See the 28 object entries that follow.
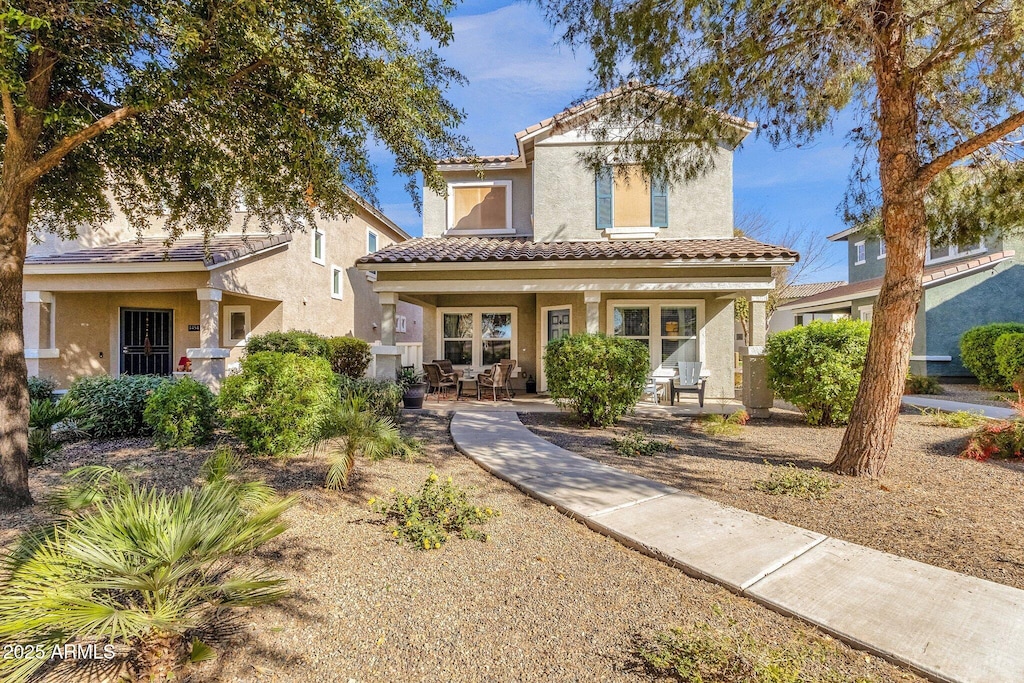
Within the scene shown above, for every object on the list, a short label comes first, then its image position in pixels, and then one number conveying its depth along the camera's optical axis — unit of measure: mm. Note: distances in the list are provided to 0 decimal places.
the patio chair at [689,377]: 11672
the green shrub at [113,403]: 6965
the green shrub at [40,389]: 8773
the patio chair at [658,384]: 11523
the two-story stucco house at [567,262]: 10430
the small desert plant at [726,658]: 2350
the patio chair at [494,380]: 11648
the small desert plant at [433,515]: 4012
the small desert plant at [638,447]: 6688
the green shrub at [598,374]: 8133
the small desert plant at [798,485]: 5002
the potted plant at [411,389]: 10547
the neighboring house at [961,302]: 15586
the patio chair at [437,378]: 12117
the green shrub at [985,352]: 13648
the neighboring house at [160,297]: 11141
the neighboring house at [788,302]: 23159
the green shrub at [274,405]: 5902
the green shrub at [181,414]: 6348
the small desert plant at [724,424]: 8078
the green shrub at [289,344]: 11266
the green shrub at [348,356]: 11927
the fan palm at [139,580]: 2117
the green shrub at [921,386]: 12992
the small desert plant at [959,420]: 8047
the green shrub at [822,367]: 8156
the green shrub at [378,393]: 8562
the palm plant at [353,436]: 4873
